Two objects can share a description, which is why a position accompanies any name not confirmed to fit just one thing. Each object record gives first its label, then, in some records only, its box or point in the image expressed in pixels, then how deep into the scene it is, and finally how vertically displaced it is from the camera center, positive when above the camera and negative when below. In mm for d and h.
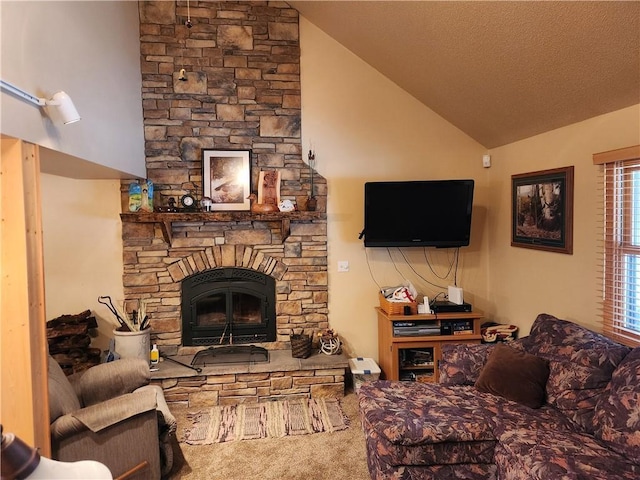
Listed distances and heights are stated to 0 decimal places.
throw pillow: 2443 -969
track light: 1808 +607
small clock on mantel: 3607 +228
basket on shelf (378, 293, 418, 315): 3596 -745
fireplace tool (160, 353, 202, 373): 3440 -1199
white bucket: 3438 -987
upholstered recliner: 2107 -1102
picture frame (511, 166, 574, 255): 2943 +95
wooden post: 1867 -315
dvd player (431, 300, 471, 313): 3609 -759
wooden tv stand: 3564 -1017
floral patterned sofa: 1868 -1075
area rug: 2959 -1522
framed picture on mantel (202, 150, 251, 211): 3782 +461
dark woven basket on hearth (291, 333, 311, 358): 3652 -1100
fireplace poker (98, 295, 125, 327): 3582 -713
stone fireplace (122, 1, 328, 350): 3736 +855
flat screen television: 3611 +96
